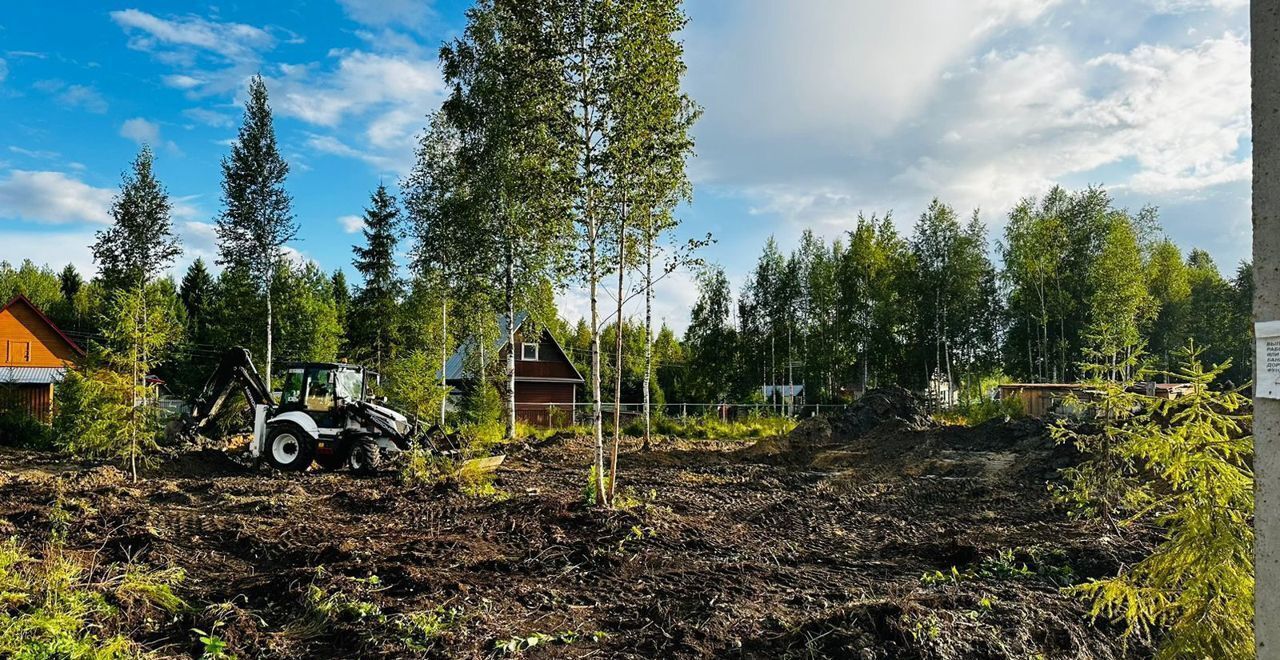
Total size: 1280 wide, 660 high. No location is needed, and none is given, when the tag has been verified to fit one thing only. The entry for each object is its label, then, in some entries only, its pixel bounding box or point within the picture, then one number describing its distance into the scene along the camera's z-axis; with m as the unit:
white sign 2.09
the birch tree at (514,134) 9.49
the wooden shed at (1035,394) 26.03
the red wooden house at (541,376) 33.09
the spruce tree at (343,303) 42.31
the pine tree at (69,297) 52.56
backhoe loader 13.54
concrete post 2.11
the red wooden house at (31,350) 26.83
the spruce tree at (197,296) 44.53
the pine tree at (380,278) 33.94
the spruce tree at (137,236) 25.91
